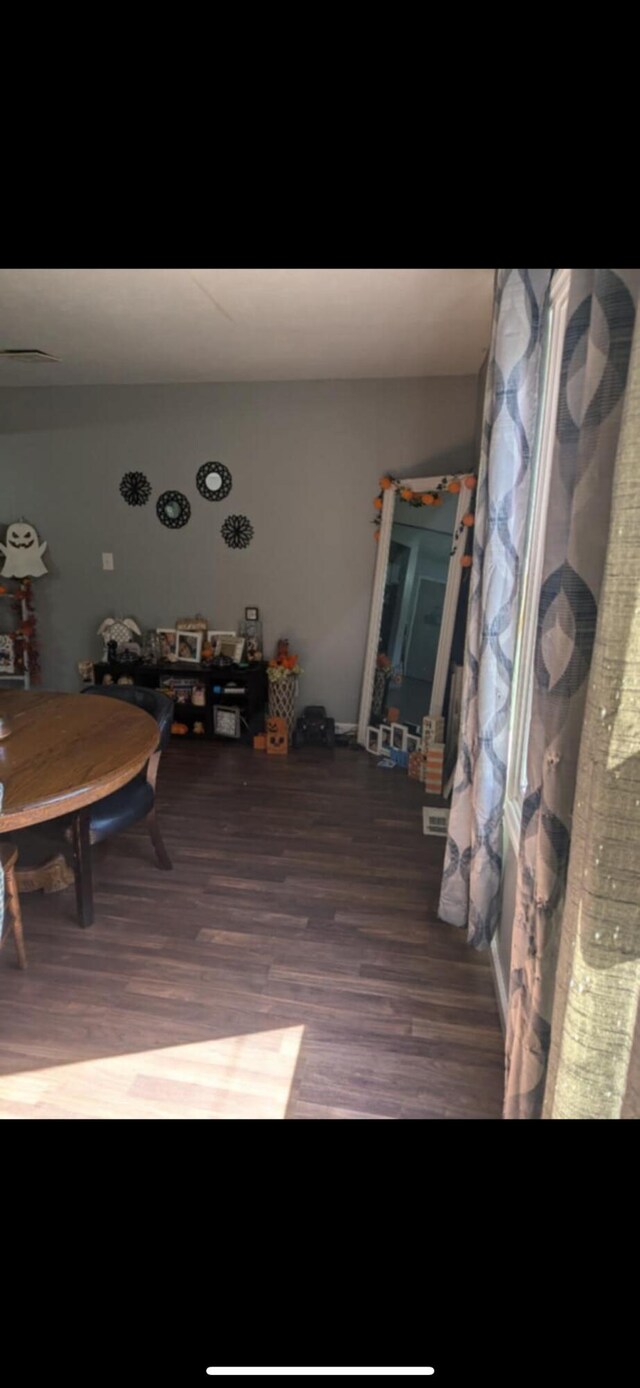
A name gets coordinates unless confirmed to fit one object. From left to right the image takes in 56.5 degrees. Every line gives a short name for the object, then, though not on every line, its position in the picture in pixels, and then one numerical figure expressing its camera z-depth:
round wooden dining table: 1.69
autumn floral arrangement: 4.07
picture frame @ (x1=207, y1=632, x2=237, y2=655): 4.34
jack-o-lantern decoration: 4.03
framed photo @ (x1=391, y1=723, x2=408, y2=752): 3.85
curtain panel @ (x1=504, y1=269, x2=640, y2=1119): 0.71
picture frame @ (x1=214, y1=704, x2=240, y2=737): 4.14
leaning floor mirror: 3.56
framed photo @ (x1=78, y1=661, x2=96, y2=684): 4.49
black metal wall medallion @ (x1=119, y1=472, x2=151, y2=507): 4.31
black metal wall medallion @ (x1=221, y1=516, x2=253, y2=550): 4.20
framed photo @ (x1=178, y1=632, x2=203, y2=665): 4.34
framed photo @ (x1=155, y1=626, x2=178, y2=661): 4.41
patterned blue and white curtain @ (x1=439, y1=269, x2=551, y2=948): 1.57
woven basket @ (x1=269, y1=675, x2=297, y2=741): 4.11
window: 1.61
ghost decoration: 4.54
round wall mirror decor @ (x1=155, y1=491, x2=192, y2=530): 4.27
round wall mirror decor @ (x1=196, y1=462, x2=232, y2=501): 4.15
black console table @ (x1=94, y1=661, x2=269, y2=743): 4.12
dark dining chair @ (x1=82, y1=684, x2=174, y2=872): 2.19
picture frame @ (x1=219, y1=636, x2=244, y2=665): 4.23
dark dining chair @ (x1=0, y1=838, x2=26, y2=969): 1.89
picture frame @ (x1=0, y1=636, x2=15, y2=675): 4.69
